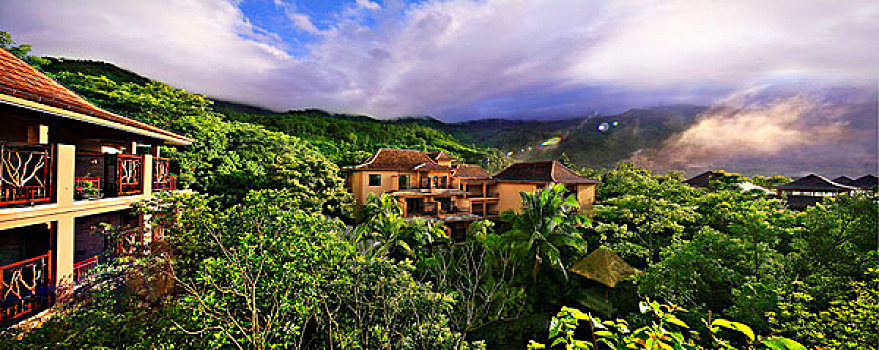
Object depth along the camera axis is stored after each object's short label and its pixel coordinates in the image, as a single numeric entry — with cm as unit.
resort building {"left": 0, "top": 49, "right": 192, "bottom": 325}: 542
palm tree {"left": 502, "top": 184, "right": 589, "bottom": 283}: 1355
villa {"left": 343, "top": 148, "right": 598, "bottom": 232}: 2300
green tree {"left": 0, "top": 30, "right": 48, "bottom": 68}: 1066
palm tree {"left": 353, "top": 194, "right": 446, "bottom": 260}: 1465
